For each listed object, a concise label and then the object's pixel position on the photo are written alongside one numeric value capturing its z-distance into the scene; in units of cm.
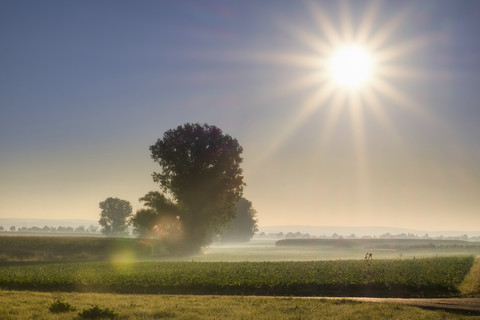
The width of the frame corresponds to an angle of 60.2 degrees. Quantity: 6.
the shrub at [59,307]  1927
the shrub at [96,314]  1797
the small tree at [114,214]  14325
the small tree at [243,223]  14844
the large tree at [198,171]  6819
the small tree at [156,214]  6938
